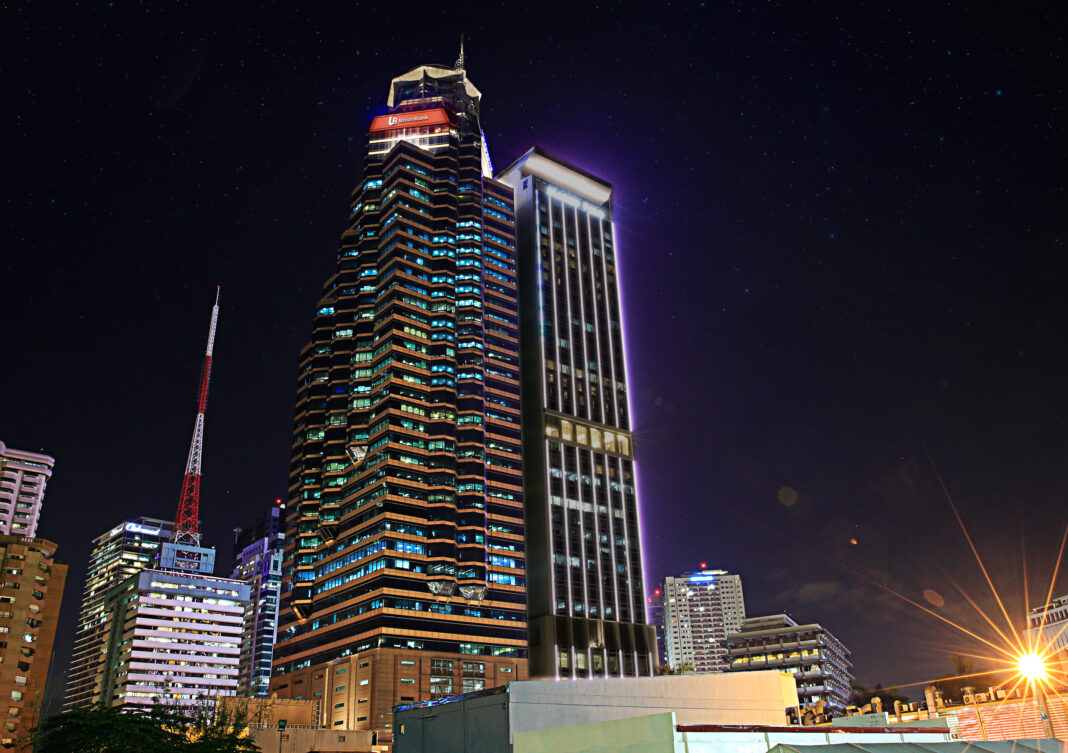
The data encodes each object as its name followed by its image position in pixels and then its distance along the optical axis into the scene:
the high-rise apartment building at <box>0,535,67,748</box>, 117.94
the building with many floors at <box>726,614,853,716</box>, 190.25
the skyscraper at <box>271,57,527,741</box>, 154.50
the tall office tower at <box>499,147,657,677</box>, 164.00
